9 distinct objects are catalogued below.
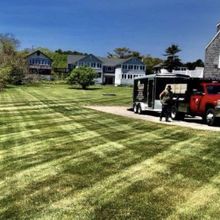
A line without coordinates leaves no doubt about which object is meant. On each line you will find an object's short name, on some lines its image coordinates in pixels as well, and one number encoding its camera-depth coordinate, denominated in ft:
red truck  39.21
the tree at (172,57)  218.82
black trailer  46.21
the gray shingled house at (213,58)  73.58
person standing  43.08
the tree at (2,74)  76.65
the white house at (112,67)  215.83
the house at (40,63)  215.94
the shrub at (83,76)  152.64
